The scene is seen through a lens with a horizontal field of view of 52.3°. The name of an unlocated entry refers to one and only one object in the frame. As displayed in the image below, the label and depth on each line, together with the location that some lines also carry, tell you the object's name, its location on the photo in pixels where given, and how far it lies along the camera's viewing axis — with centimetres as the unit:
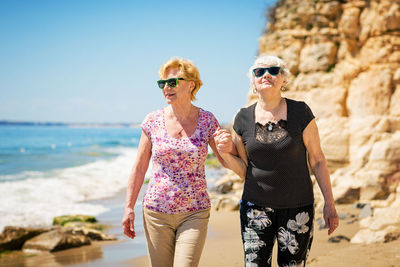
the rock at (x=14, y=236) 709
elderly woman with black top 284
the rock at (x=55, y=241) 697
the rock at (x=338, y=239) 606
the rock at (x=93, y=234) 764
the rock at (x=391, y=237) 552
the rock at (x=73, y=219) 924
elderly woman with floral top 304
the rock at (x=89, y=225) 875
